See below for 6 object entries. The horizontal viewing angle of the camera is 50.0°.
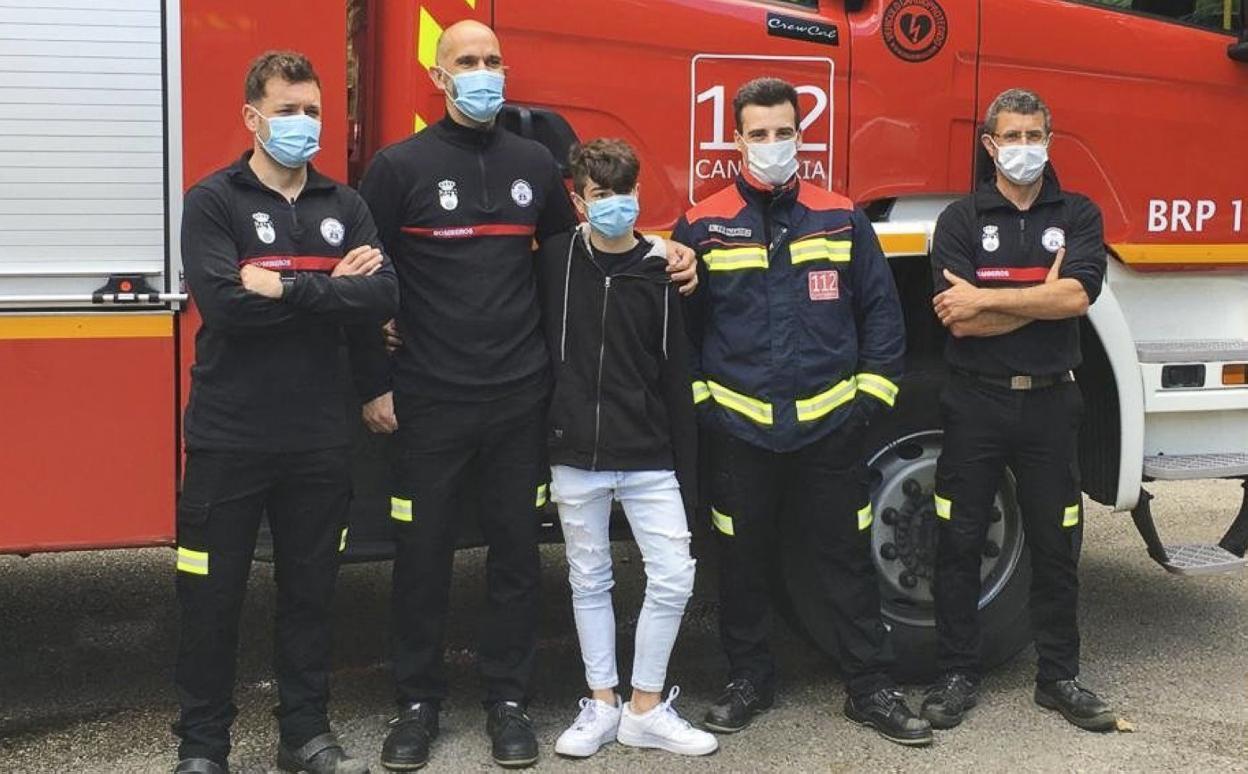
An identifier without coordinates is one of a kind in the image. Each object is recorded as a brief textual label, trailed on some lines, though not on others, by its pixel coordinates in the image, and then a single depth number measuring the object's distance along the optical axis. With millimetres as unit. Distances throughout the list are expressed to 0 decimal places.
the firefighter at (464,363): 3438
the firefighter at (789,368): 3666
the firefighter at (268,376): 3150
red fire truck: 3318
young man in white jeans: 3539
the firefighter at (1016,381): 3744
